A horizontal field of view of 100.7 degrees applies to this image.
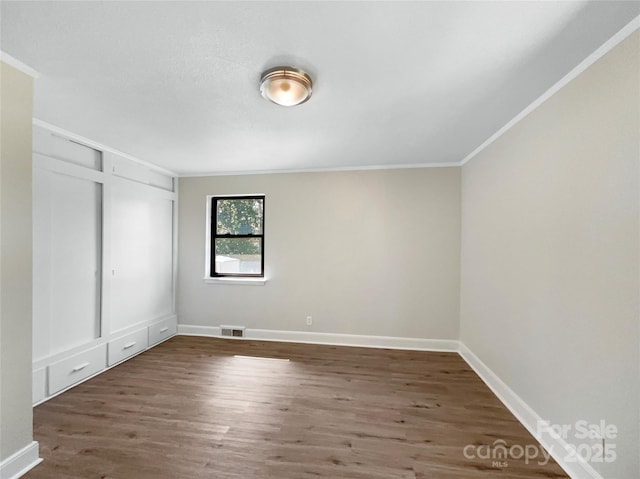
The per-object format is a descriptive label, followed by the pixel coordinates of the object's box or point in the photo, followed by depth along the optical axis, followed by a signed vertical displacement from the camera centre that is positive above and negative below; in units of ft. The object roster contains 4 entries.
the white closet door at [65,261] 7.55 -0.97
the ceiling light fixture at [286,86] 5.06 +2.98
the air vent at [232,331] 12.73 -4.72
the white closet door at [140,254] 10.06 -0.96
